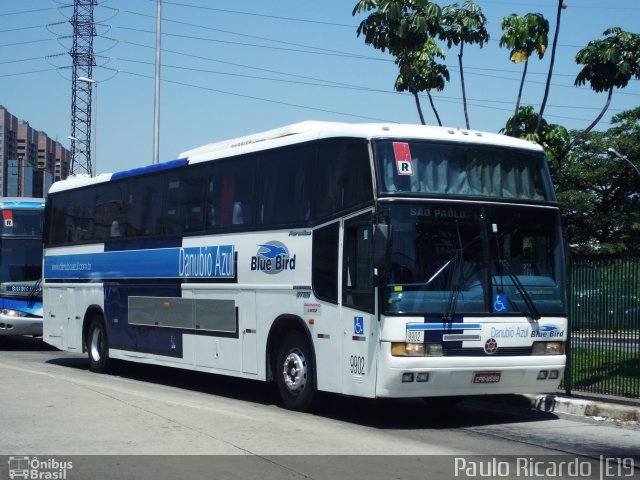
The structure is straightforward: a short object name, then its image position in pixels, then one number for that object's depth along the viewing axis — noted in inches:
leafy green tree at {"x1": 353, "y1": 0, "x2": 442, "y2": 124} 733.3
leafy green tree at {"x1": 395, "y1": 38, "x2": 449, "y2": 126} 823.1
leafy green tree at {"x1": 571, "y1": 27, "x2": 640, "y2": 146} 688.4
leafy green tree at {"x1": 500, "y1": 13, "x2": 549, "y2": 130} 782.5
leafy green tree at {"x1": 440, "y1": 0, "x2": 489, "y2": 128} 798.5
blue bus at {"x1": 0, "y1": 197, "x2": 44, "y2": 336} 914.7
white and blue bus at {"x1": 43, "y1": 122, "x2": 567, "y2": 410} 429.7
